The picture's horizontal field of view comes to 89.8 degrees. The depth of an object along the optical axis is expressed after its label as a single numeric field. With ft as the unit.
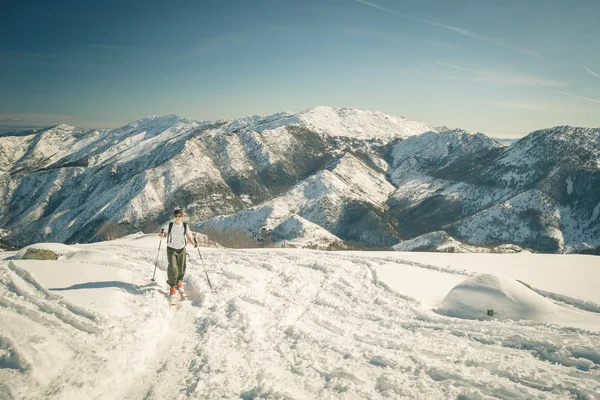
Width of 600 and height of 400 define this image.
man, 32.68
